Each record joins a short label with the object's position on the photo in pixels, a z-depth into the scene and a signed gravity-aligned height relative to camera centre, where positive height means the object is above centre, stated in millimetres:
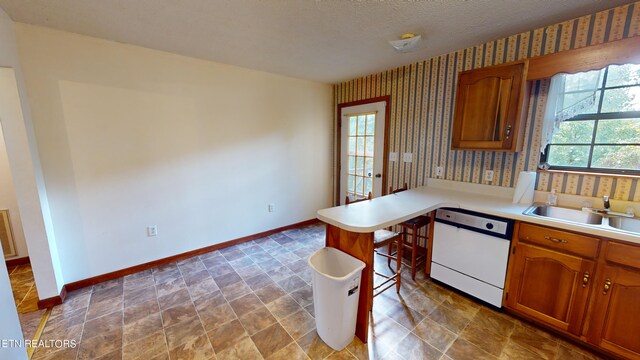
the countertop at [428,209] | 1521 -494
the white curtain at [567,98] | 1791 +380
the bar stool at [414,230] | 2363 -855
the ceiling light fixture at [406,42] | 1938 +852
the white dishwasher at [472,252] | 1898 -893
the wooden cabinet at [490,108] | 1959 +344
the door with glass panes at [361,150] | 3363 -41
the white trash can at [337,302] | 1527 -1018
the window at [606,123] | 1750 +188
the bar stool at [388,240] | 2055 -802
